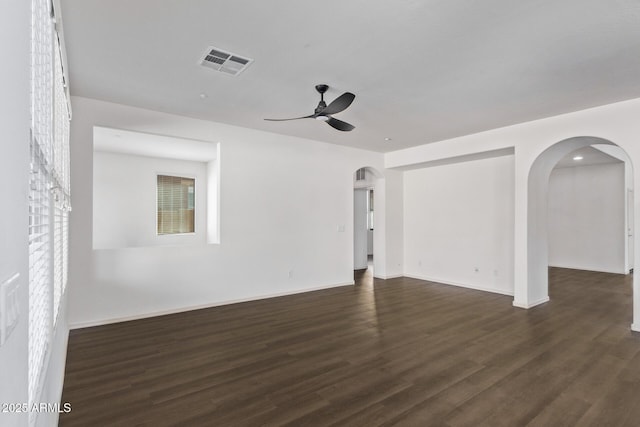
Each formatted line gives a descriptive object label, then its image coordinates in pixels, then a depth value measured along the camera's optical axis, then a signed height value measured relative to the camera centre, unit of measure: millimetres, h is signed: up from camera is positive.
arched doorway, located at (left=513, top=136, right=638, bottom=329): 4887 -195
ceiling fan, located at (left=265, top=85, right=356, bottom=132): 3242 +1108
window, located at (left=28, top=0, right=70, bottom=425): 1223 +138
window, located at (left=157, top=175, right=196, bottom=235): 7648 +242
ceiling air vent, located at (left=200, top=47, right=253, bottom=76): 2930 +1449
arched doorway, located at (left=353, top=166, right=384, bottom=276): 7242 -80
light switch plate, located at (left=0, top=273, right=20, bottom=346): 663 -203
